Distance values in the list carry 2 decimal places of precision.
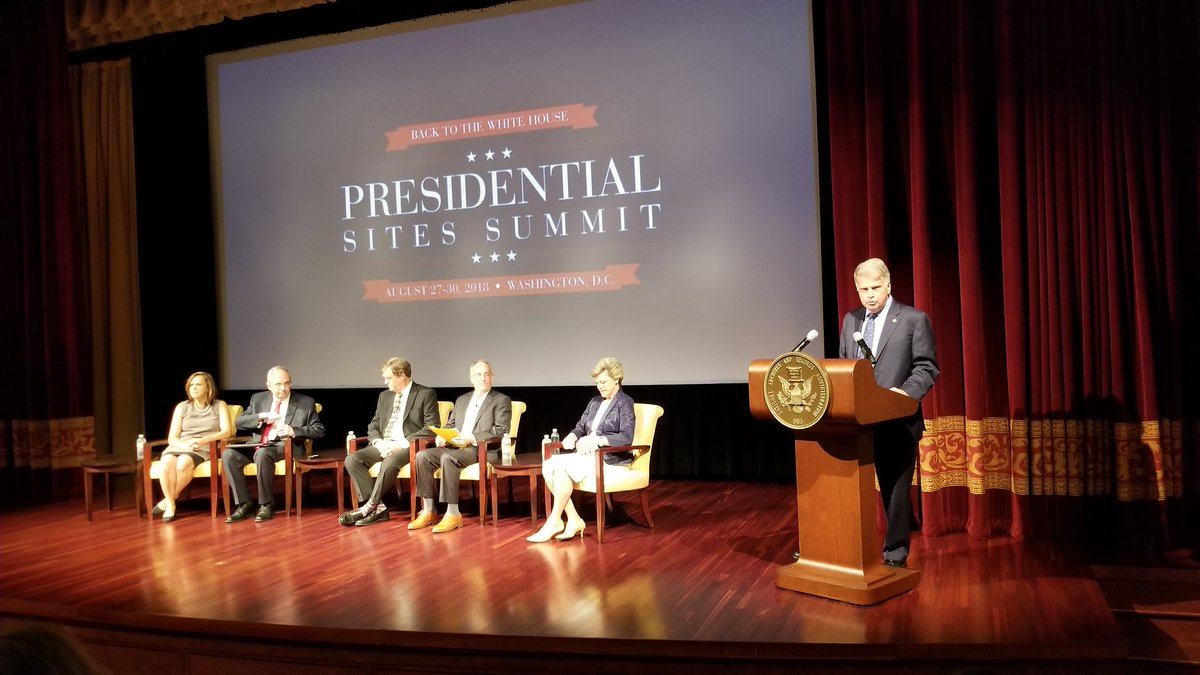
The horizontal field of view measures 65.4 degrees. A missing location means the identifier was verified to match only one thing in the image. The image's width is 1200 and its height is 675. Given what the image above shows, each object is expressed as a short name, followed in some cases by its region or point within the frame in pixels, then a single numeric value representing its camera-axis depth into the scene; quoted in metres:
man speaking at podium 3.76
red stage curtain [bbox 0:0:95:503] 7.29
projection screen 6.07
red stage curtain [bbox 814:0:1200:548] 4.56
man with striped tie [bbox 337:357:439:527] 5.59
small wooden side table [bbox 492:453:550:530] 5.17
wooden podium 3.42
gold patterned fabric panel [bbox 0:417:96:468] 7.29
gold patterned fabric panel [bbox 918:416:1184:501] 4.55
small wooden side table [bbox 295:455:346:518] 5.64
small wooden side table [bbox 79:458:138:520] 5.97
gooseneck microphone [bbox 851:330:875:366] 3.41
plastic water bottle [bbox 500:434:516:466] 5.33
